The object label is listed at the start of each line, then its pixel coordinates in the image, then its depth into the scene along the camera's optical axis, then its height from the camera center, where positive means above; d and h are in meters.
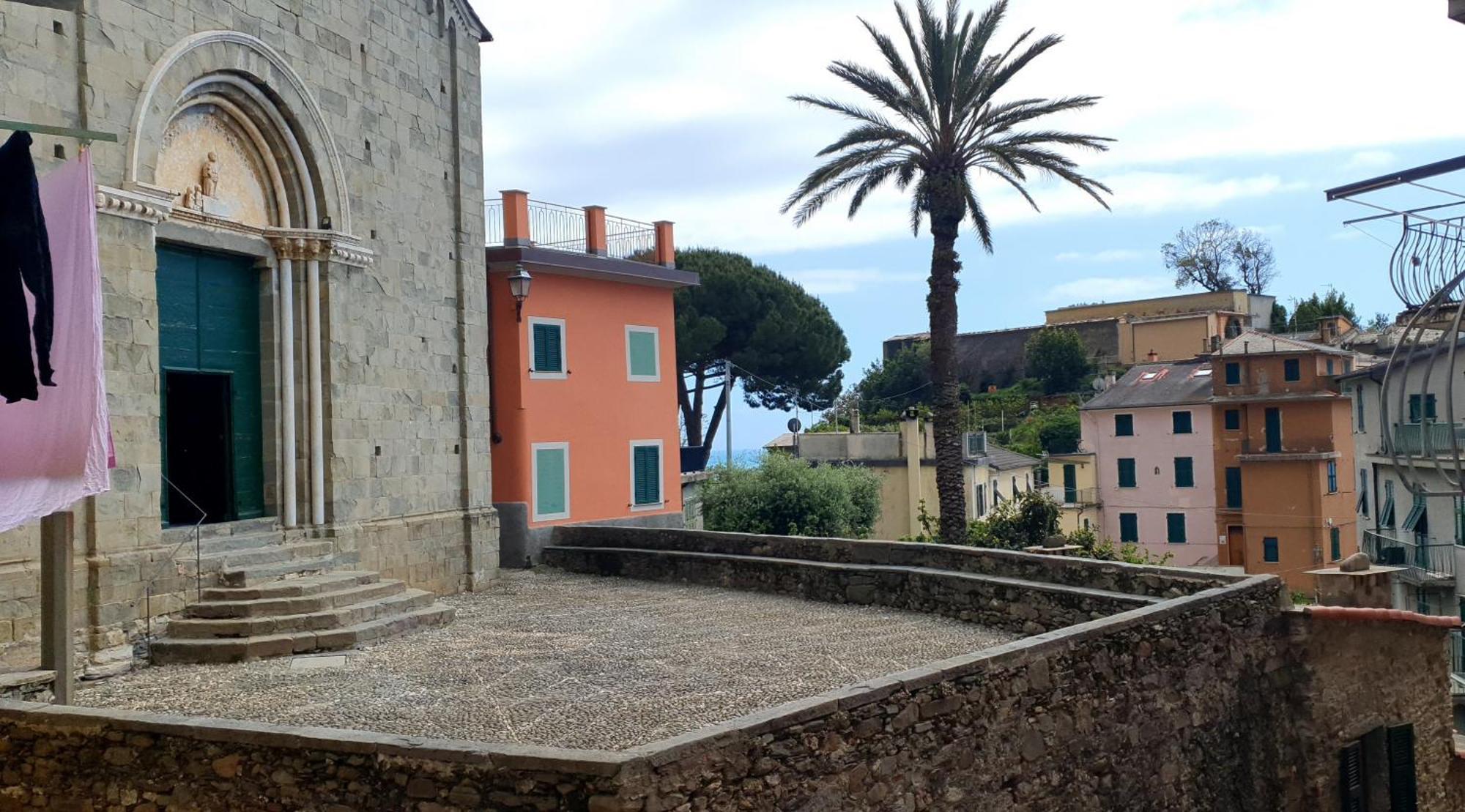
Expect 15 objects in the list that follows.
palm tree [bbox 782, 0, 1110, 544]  21.92 +5.58
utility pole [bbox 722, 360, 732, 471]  34.81 +1.75
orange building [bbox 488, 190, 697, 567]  20.75 +1.42
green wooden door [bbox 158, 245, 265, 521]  13.70 +1.62
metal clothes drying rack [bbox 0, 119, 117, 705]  9.15 -1.01
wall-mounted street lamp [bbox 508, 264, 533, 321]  19.83 +2.92
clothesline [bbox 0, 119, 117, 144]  8.16 +2.41
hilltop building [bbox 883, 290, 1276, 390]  54.75 +5.19
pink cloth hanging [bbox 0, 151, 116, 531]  8.99 +0.55
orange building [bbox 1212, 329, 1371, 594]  37.75 -0.79
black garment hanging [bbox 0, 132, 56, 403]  8.76 +1.52
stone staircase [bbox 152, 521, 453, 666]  11.88 -1.52
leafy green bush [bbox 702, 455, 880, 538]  25.86 -1.17
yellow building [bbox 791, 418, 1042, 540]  37.69 -0.73
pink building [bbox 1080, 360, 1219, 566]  40.72 -0.93
